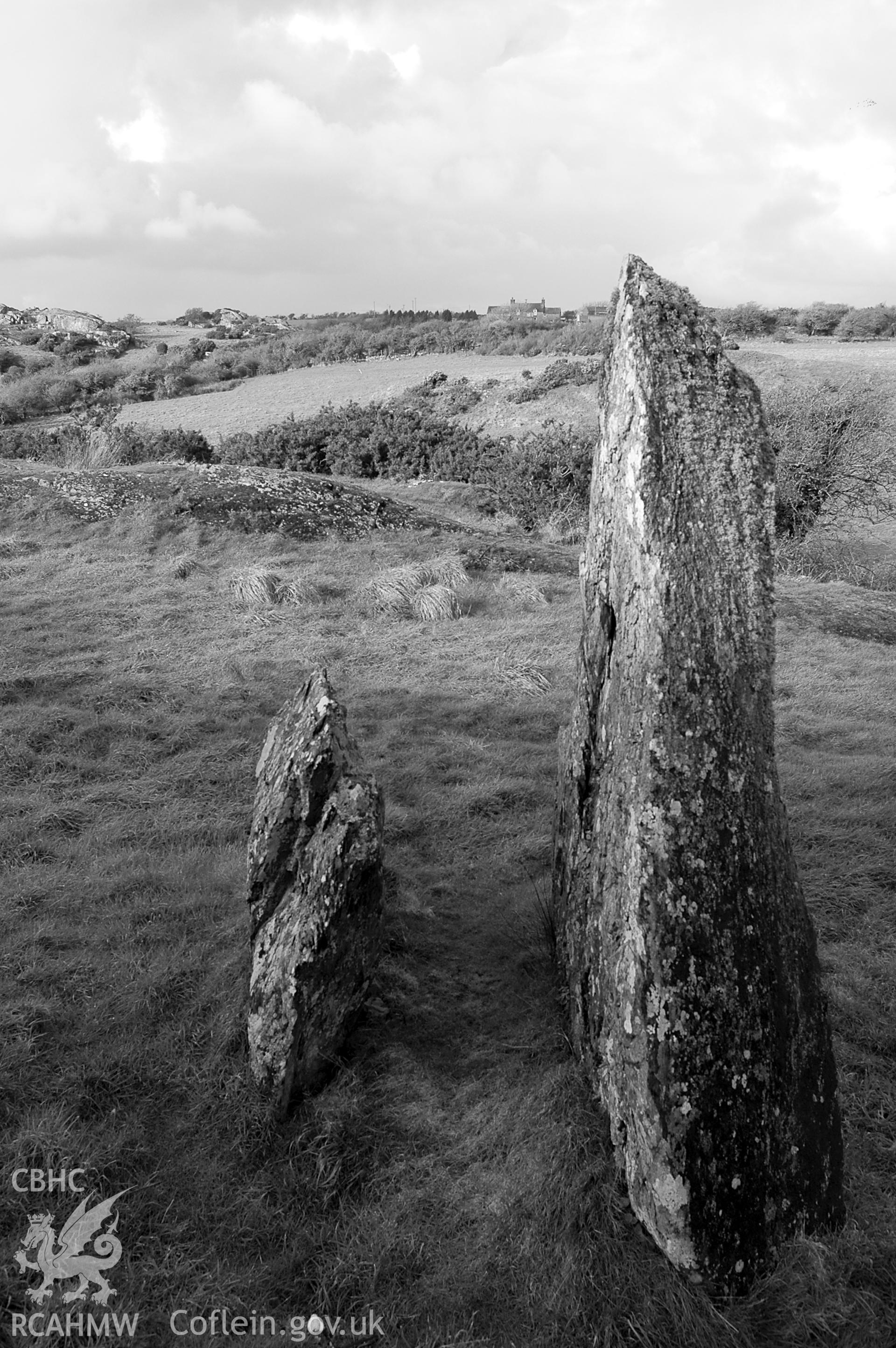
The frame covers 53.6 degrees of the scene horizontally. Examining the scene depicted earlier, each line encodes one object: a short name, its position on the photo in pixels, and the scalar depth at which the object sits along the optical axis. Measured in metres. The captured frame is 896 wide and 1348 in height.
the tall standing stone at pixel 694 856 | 3.26
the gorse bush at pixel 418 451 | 19.83
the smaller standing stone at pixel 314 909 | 4.05
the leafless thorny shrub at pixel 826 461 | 17.88
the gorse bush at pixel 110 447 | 18.89
